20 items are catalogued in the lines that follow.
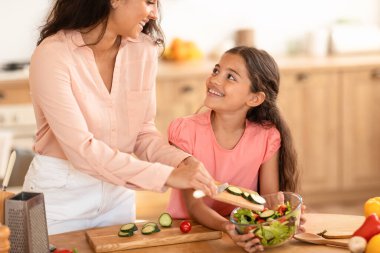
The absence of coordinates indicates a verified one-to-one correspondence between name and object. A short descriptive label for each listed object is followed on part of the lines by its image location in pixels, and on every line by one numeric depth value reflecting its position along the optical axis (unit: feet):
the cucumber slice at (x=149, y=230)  7.21
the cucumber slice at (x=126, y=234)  7.15
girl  8.33
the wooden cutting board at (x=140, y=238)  6.98
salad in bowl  6.84
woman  7.13
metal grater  6.13
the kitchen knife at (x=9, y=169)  6.79
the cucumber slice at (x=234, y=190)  7.03
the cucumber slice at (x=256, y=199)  7.09
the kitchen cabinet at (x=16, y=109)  14.99
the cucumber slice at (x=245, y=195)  7.06
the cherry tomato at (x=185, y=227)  7.29
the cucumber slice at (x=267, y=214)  7.06
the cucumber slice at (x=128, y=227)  7.20
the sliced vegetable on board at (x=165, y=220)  7.46
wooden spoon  6.97
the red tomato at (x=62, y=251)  6.65
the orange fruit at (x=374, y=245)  6.39
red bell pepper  6.54
